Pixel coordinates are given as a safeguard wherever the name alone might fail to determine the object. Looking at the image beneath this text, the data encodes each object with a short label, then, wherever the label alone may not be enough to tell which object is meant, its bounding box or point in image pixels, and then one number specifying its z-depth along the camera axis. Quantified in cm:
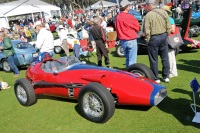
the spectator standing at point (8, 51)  843
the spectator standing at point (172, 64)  624
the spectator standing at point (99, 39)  834
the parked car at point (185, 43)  745
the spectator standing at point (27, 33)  1931
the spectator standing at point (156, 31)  525
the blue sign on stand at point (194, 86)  365
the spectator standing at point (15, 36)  1722
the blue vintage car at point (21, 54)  964
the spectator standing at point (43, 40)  688
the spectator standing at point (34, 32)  2031
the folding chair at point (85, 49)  1110
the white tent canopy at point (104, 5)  3582
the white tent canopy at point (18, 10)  2445
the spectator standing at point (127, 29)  595
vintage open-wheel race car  400
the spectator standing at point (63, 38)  1096
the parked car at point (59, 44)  1298
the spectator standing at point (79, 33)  1424
